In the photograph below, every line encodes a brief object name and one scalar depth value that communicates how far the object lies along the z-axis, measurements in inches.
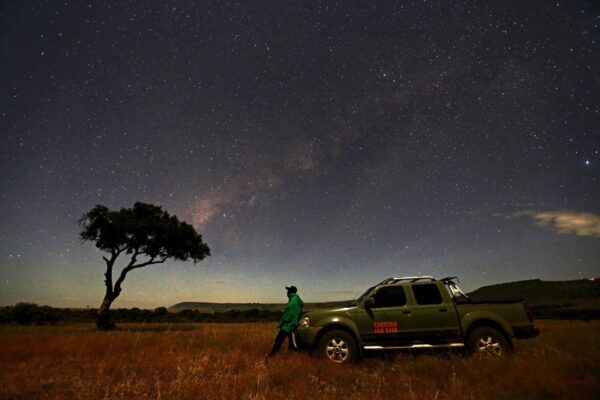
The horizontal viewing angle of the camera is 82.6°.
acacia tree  1039.0
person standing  376.2
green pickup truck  338.3
